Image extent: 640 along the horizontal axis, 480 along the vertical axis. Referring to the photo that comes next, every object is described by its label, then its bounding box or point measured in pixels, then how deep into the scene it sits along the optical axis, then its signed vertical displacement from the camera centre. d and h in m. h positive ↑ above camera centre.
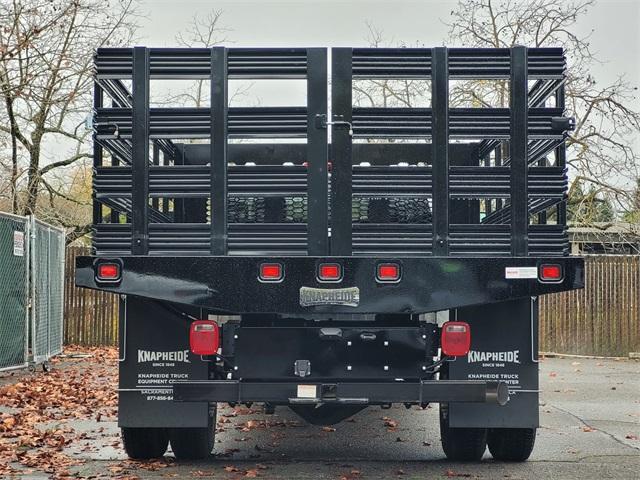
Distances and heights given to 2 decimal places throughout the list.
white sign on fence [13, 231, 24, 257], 14.92 +0.39
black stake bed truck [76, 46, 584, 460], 6.74 +0.28
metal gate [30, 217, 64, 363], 15.69 -0.33
